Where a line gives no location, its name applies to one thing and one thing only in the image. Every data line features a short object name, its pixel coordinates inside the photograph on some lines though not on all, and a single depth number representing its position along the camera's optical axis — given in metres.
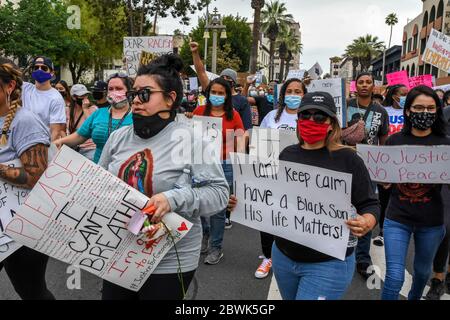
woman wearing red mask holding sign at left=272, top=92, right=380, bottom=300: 2.38
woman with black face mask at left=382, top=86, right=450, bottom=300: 3.12
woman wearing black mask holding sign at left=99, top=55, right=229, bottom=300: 2.23
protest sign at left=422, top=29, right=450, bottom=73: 8.27
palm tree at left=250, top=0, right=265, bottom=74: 23.70
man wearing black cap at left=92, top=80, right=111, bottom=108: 4.73
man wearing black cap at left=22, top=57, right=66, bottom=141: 4.64
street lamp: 23.59
